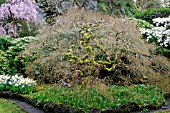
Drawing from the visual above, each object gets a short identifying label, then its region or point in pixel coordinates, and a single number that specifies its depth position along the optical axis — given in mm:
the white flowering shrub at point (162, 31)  9738
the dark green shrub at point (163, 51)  10902
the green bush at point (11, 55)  9844
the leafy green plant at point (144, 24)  13945
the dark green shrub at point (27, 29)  13992
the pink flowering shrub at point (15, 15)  13172
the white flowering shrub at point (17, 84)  7875
